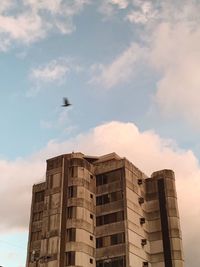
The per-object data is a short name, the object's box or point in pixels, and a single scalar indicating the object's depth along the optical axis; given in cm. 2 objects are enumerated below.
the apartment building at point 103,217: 8706
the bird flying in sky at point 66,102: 5762
